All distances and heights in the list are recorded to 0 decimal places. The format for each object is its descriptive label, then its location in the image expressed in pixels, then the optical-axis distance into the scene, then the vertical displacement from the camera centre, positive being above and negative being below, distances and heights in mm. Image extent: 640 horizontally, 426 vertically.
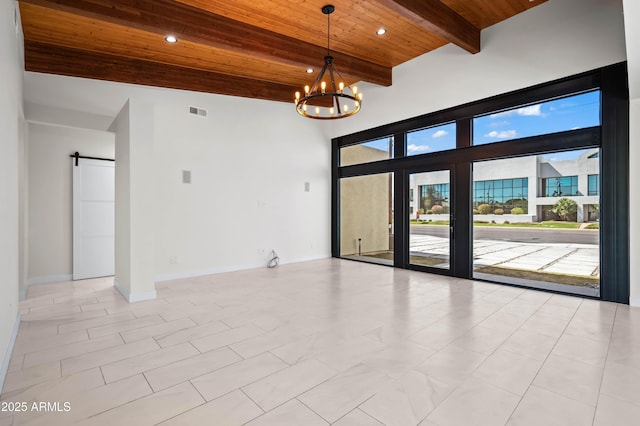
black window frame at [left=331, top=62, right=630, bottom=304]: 4375 +982
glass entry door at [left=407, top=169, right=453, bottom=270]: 6355 -145
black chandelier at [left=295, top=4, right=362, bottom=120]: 4559 +1780
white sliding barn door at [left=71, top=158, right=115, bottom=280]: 6148 -99
